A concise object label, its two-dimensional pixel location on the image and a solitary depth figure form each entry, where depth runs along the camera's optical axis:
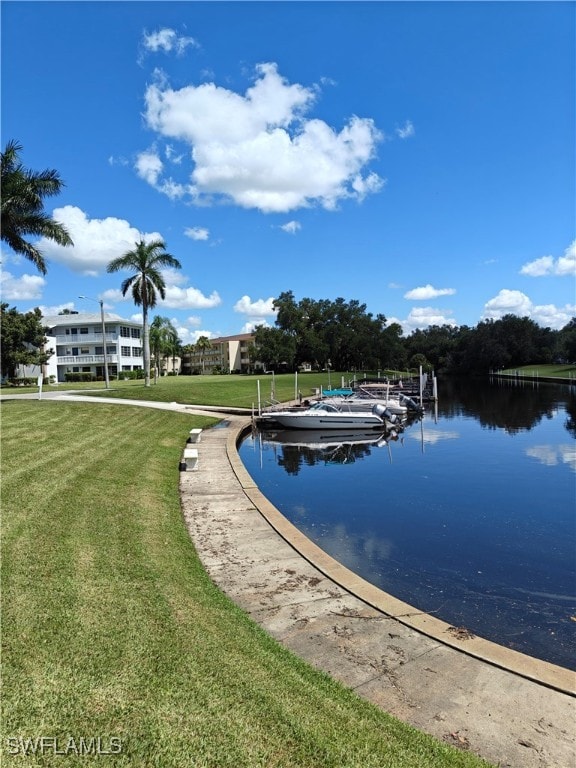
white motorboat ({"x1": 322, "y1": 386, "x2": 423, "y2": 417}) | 34.00
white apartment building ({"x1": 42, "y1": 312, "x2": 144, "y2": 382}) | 69.12
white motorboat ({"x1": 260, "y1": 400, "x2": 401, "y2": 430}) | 28.08
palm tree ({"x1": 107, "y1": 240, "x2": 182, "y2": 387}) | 40.81
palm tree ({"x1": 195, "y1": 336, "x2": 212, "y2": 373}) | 133.12
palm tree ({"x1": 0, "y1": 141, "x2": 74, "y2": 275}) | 23.58
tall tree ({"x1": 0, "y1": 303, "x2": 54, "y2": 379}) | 50.00
